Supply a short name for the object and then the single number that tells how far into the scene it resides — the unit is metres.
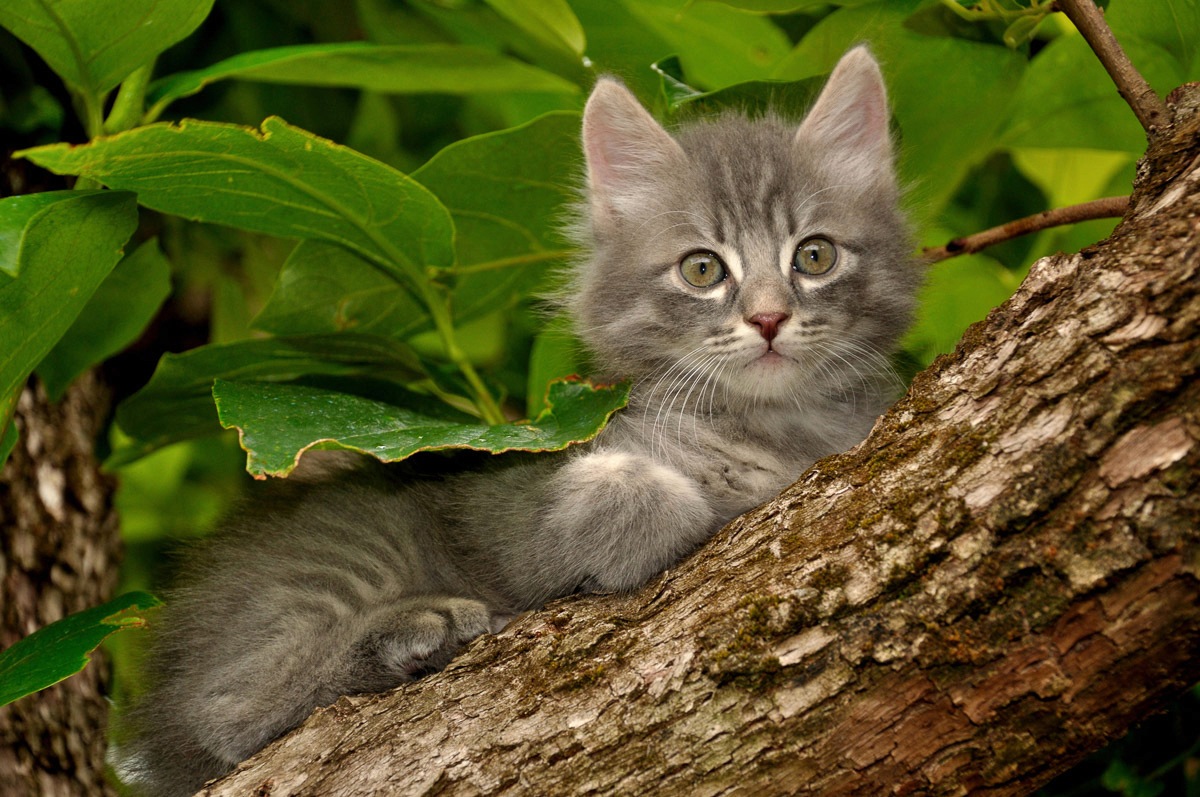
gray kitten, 1.36
